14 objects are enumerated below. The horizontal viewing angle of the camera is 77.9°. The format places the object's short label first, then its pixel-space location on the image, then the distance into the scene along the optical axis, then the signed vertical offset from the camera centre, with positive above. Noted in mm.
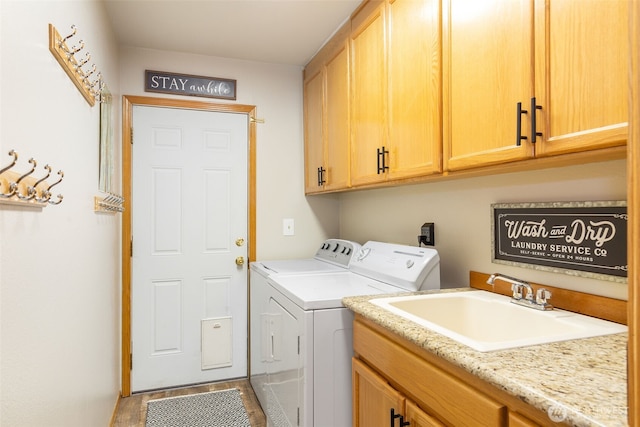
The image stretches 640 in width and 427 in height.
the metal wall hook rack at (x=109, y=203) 1863 +62
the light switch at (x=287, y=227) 3062 -92
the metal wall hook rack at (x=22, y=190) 845 +61
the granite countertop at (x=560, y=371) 673 -328
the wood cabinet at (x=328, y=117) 2326 +646
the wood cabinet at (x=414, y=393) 856 -474
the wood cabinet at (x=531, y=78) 934 +385
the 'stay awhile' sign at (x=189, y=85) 2746 +932
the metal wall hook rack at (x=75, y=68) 1207 +540
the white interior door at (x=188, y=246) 2738 -224
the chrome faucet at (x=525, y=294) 1345 -282
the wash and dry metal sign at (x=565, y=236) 1195 -75
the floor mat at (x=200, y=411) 2346 -1229
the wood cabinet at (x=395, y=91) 1553 +563
